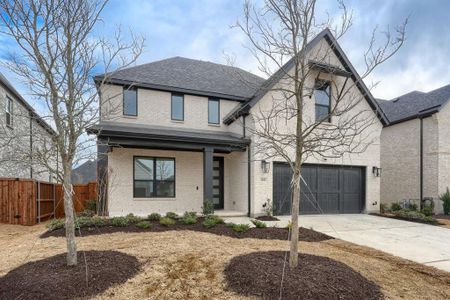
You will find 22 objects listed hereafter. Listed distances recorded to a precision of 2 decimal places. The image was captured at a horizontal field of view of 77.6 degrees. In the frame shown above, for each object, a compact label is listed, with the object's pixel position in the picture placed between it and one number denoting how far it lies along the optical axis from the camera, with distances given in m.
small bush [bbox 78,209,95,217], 10.00
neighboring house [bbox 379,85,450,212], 13.84
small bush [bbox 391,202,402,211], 13.42
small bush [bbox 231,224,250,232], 7.93
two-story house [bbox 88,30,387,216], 11.19
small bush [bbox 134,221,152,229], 8.29
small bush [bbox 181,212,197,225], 8.96
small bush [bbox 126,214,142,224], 8.91
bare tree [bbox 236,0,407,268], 4.31
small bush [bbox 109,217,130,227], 8.53
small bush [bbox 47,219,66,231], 8.18
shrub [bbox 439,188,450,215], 13.25
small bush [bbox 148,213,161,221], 9.41
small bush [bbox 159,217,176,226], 8.65
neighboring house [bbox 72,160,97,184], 24.38
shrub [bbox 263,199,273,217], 11.13
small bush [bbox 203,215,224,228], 8.53
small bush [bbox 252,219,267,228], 8.44
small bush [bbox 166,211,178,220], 9.62
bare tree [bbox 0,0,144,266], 4.30
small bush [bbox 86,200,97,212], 11.56
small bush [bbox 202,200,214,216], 10.33
